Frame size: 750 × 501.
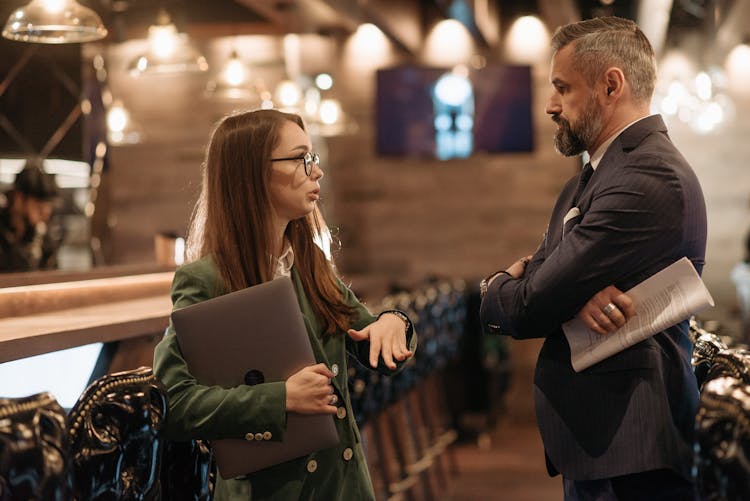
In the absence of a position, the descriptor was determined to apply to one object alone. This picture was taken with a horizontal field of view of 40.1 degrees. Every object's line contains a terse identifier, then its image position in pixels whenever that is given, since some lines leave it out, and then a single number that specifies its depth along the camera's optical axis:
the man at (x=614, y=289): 1.93
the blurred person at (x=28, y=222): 5.97
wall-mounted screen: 8.24
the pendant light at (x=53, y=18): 4.11
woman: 1.87
